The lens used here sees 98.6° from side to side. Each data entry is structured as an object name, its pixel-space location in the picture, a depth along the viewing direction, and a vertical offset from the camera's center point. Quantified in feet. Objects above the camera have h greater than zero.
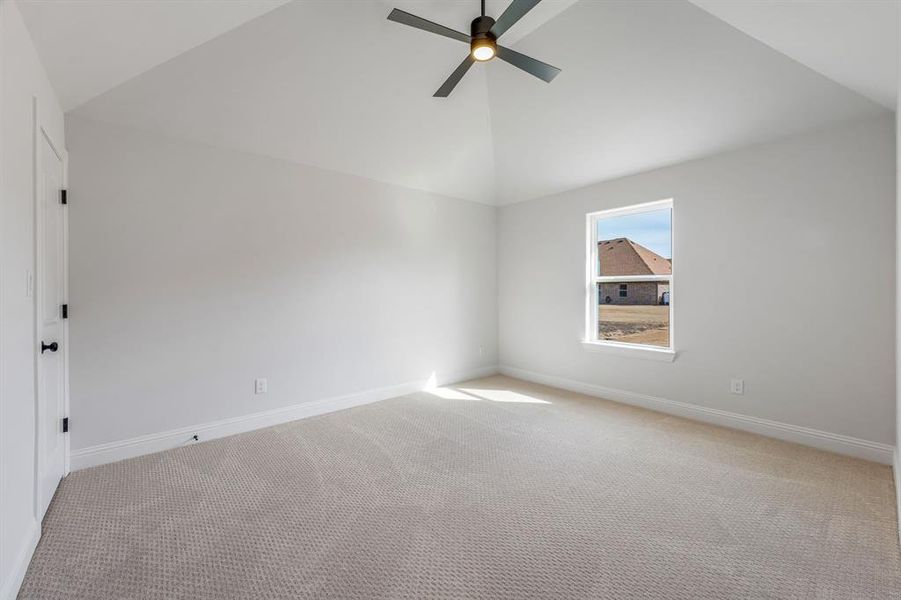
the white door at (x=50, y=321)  6.31 -0.42
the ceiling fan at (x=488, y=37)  6.37 +4.67
